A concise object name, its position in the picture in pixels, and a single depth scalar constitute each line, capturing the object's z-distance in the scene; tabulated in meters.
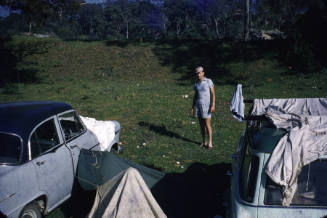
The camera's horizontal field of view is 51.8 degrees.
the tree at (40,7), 18.25
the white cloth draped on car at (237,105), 4.96
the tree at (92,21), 84.56
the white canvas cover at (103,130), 6.50
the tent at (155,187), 4.48
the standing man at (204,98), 7.83
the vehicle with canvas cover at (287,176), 3.12
